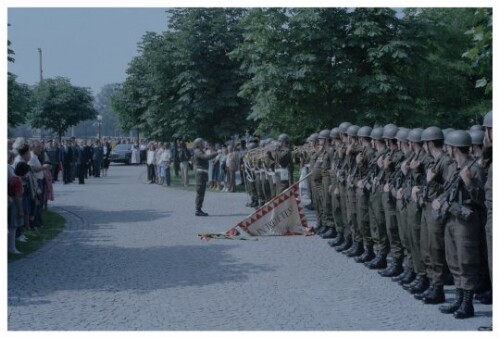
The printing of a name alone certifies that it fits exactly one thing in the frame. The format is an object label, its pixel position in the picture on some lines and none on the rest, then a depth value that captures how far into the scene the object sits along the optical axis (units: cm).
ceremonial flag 1545
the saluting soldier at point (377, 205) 1094
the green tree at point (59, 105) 4872
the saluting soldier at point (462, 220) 827
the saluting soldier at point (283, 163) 1814
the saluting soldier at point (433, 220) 882
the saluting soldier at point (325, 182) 1427
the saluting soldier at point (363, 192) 1177
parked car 5541
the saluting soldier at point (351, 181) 1227
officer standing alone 1952
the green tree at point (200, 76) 3222
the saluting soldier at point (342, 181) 1288
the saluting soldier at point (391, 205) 1041
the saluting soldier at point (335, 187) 1346
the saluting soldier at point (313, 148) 1563
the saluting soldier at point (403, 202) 968
